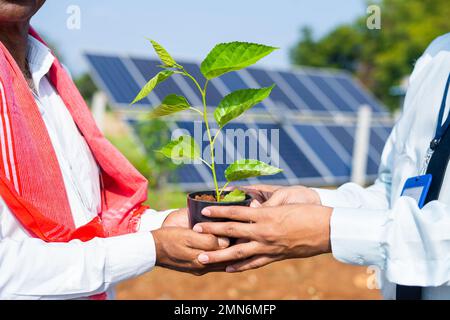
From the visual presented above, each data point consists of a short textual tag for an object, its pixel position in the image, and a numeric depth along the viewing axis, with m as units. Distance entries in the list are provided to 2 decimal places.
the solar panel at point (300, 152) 7.15
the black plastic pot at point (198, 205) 1.81
